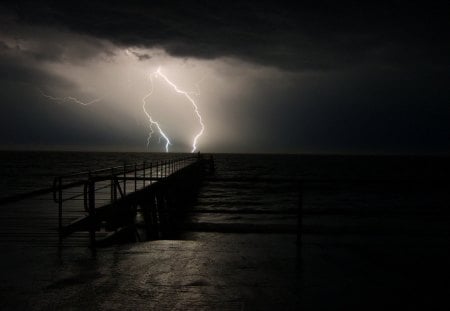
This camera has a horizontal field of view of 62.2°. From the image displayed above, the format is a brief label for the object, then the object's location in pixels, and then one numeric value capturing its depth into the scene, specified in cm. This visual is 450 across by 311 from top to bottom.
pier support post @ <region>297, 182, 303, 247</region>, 589
